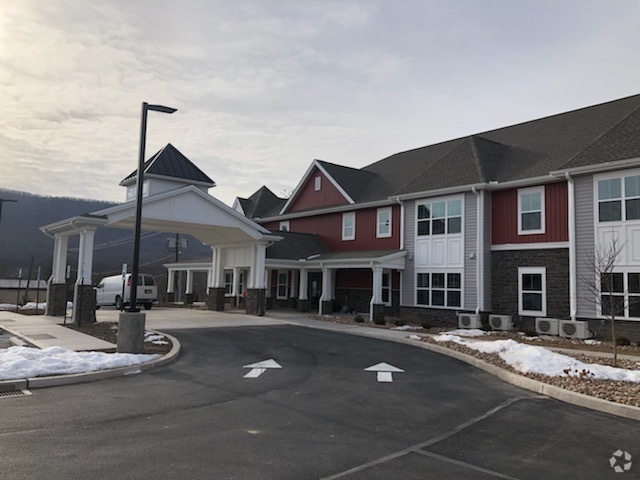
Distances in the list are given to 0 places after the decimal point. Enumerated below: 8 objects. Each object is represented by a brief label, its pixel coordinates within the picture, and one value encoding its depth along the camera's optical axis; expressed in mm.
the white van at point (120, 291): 28625
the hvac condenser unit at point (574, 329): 17203
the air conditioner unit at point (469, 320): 20312
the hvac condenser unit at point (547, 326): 18078
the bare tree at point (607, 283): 16719
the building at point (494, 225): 17547
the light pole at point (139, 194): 11680
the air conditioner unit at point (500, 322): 19625
